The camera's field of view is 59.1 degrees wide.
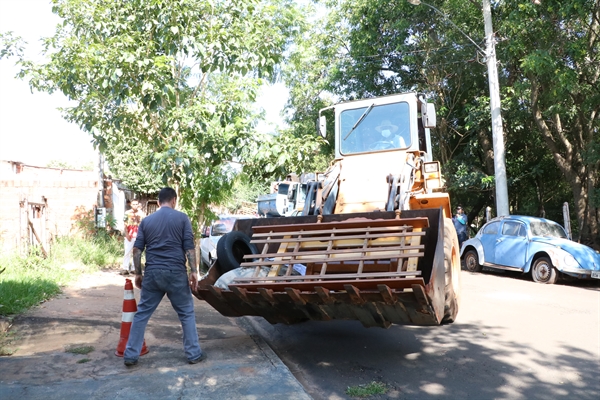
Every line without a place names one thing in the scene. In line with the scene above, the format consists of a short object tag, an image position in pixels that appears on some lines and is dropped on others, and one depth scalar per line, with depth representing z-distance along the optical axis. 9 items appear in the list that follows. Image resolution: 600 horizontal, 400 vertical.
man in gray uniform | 5.18
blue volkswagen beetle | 11.35
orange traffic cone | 5.55
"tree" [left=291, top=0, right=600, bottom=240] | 13.16
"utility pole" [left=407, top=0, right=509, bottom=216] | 15.35
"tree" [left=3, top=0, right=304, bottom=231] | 9.29
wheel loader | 4.80
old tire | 6.34
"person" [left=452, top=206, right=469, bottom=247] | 17.42
